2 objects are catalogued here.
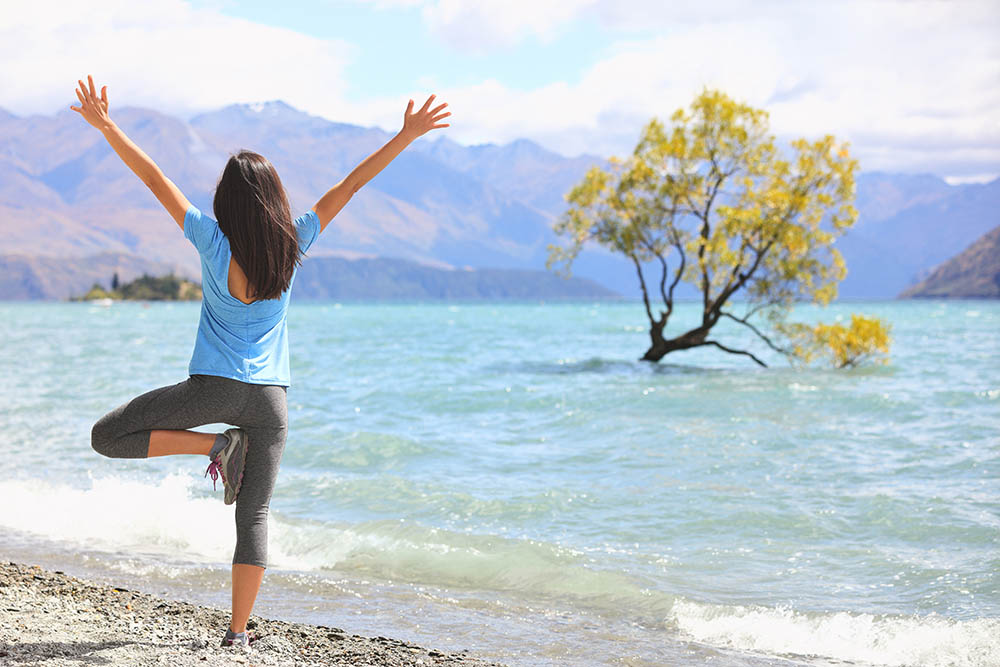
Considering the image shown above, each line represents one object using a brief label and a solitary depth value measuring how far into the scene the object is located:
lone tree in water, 26.75
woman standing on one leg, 4.41
